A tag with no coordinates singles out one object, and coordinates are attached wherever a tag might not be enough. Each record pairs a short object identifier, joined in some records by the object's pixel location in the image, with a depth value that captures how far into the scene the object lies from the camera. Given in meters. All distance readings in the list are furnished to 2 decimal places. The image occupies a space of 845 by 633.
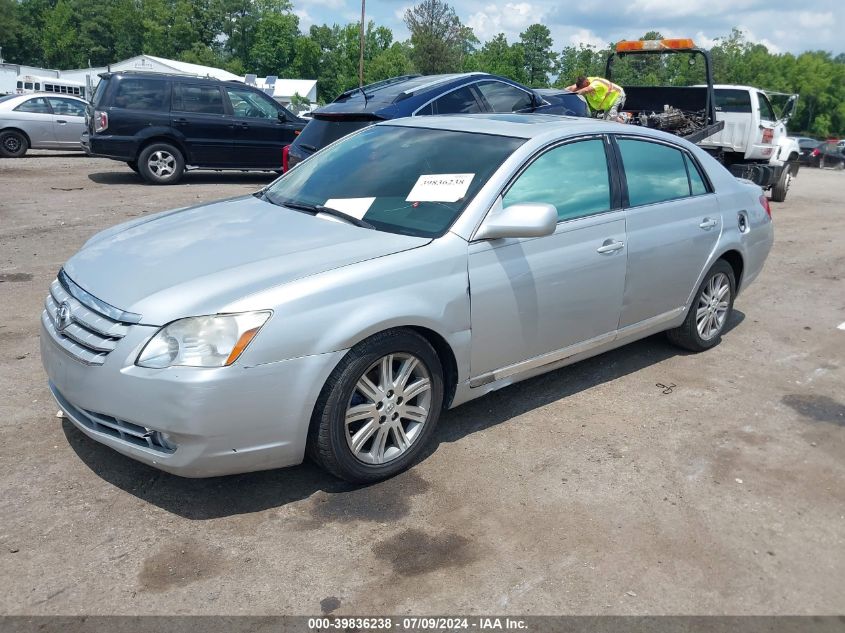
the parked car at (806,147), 35.56
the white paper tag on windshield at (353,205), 4.14
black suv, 12.81
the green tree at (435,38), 74.12
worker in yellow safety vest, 11.87
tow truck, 11.67
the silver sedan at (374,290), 3.16
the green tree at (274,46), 107.75
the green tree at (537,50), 102.81
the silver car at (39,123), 16.81
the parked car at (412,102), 8.15
